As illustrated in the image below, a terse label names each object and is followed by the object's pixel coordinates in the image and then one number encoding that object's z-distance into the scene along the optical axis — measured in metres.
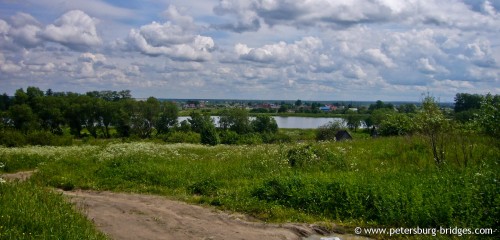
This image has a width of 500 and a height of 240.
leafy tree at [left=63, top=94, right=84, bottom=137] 69.12
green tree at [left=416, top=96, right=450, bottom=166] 13.39
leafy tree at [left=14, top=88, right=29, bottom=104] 74.25
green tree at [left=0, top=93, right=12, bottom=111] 84.89
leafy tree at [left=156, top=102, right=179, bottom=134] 78.50
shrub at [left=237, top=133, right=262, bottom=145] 50.80
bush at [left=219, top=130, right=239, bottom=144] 52.16
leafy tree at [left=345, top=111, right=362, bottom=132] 84.56
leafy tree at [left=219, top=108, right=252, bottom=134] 78.44
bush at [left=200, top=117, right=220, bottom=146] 43.78
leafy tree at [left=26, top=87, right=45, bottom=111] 69.91
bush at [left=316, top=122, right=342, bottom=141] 61.00
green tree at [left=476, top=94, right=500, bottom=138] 12.00
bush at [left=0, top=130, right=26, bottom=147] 31.93
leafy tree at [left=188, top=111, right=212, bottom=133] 74.46
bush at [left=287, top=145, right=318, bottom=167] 15.20
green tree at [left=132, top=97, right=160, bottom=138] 75.69
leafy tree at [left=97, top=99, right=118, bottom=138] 72.19
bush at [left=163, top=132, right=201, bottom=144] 50.25
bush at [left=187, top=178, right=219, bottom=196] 12.57
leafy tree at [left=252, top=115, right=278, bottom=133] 78.44
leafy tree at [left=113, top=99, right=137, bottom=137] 73.25
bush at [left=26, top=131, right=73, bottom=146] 33.22
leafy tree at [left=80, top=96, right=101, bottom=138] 70.69
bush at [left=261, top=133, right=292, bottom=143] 57.88
